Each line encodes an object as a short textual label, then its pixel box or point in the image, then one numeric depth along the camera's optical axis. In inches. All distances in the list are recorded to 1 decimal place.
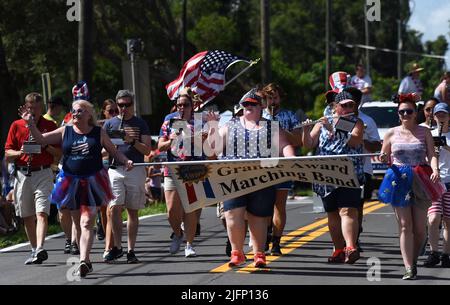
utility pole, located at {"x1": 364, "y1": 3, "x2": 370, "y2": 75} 2277.3
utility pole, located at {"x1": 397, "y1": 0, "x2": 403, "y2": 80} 2906.7
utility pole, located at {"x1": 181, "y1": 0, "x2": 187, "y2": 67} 1514.5
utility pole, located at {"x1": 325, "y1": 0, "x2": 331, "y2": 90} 1656.0
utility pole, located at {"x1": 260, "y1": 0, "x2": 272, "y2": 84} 1188.5
